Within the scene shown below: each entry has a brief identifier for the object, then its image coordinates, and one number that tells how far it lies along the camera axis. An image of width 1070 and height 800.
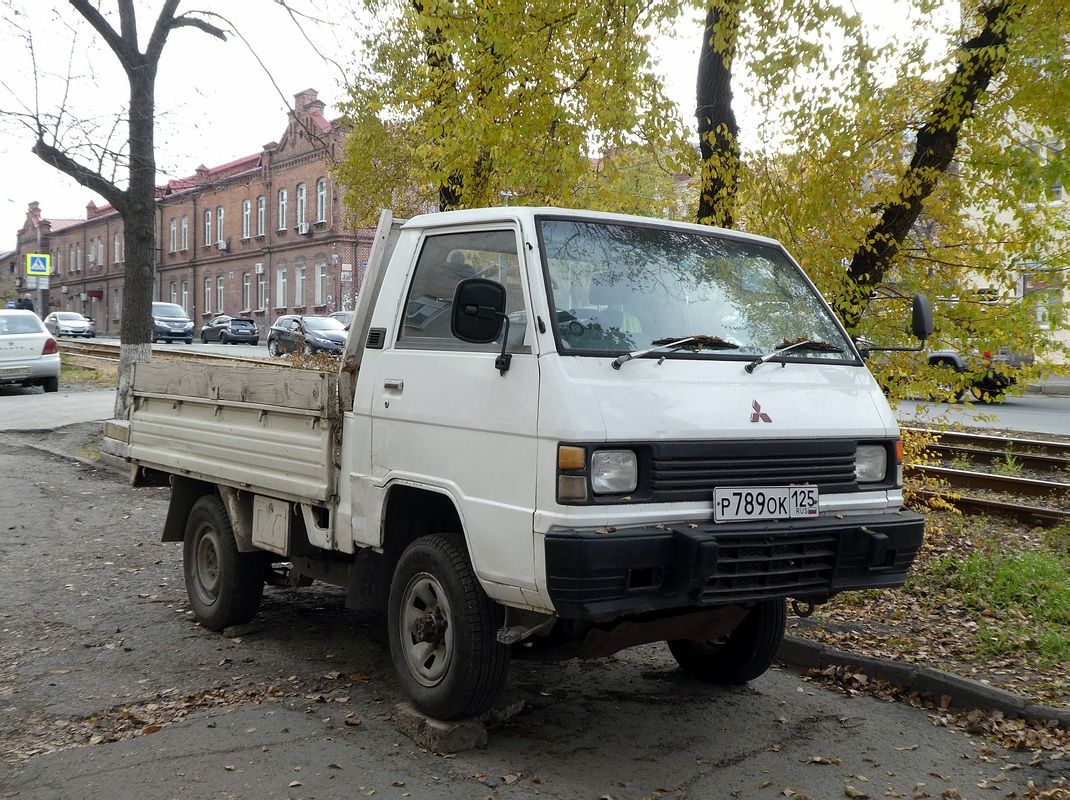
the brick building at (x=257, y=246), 49.16
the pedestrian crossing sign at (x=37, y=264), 34.59
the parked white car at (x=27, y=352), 21.31
